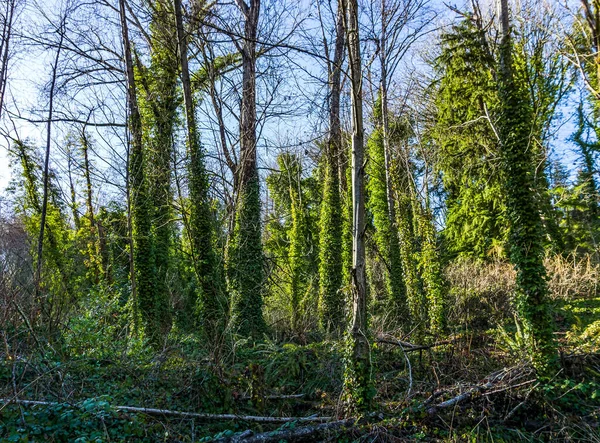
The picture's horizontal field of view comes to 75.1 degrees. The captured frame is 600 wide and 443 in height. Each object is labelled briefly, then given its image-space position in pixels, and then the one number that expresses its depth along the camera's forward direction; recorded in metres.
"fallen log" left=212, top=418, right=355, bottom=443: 4.40
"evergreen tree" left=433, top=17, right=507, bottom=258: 12.91
